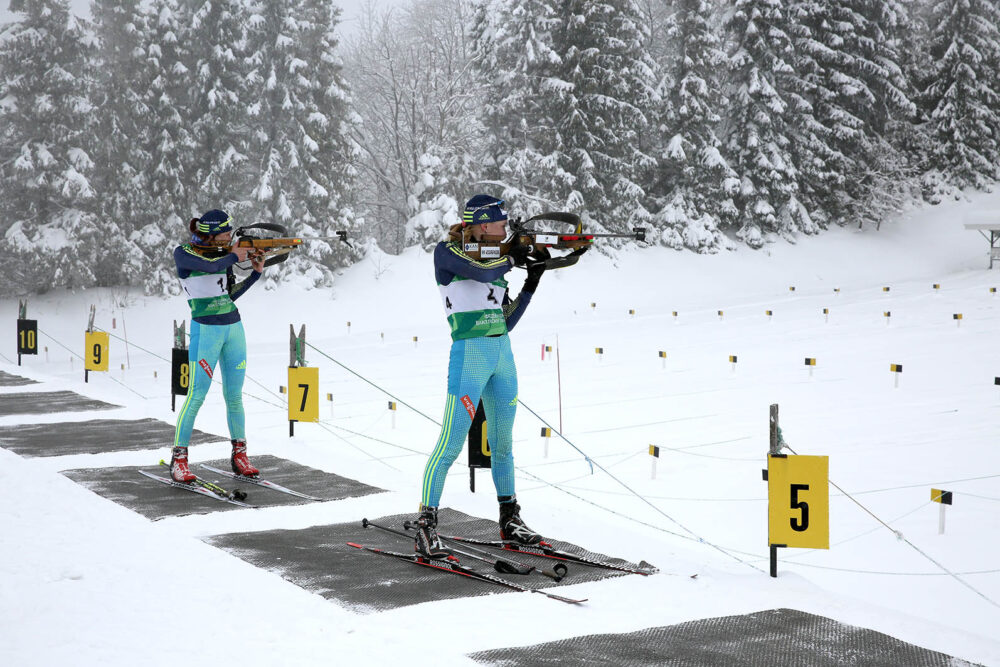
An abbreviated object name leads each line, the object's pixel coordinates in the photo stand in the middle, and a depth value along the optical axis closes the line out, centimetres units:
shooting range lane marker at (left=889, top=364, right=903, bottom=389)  1377
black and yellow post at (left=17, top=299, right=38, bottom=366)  1723
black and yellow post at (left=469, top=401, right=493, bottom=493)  696
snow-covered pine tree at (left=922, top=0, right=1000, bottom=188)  4041
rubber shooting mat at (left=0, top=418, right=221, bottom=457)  869
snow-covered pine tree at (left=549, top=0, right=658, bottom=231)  3294
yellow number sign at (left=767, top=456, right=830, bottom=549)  519
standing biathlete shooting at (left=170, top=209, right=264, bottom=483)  724
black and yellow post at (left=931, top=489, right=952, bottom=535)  752
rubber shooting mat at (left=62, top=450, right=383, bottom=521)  658
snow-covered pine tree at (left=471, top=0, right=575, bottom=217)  3262
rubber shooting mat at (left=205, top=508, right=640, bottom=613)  475
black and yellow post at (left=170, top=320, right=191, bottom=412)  1098
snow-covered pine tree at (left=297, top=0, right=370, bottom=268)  3147
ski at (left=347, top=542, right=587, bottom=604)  484
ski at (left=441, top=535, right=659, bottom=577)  517
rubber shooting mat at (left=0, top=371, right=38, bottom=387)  1414
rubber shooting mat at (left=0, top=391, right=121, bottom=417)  1134
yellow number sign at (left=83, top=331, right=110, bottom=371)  1434
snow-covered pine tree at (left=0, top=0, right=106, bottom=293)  2828
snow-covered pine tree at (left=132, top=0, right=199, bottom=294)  3158
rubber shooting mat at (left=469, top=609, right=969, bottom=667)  389
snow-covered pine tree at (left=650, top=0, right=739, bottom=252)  3500
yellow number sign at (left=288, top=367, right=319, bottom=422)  930
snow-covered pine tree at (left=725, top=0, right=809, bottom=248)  3631
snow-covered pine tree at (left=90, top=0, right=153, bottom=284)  3033
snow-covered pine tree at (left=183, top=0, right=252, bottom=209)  3170
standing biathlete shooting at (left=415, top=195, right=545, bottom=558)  539
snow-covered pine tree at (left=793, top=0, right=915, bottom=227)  3794
